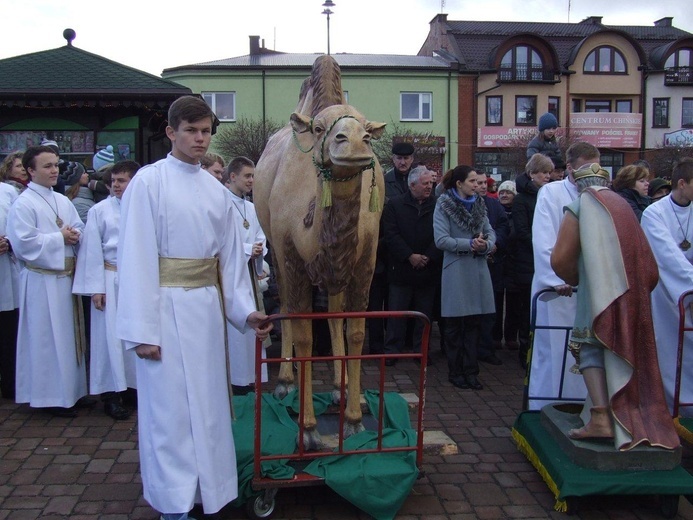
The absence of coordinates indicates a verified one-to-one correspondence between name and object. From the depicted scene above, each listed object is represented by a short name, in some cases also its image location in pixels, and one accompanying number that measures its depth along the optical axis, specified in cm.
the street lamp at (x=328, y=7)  1377
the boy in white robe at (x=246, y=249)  639
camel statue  377
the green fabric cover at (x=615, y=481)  395
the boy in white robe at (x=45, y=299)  583
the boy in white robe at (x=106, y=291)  588
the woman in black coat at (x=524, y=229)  765
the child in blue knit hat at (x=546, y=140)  880
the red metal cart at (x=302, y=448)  394
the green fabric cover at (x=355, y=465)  397
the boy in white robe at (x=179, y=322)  363
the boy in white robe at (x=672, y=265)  530
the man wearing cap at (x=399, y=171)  800
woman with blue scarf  666
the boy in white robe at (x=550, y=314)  553
